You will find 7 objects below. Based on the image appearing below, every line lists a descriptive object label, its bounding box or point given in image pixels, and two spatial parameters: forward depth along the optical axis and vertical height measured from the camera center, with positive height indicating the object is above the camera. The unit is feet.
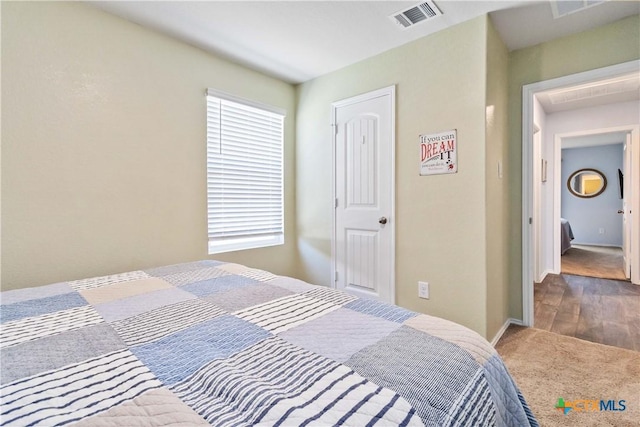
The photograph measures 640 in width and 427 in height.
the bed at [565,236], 18.44 -1.91
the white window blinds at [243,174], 8.70 +1.09
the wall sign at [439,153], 7.42 +1.37
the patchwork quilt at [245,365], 1.87 -1.23
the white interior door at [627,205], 12.65 +0.02
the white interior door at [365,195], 8.68 +0.39
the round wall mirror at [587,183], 21.49 +1.69
